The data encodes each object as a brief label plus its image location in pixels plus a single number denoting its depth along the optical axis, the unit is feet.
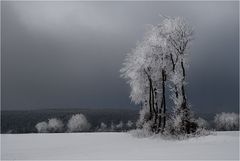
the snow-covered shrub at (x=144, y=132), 154.76
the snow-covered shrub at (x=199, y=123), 133.49
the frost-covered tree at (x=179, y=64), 132.87
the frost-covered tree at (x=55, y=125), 469.57
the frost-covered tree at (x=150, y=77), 154.30
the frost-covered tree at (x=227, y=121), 379.88
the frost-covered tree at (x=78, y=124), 446.19
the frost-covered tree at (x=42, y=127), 471.25
